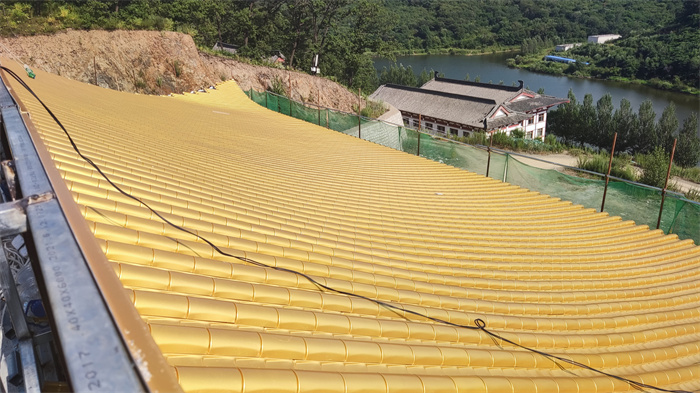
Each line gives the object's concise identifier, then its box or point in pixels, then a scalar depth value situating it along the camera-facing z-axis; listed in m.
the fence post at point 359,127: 16.48
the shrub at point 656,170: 19.03
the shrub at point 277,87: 23.95
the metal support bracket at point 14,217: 1.86
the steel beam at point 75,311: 1.27
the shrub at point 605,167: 20.19
